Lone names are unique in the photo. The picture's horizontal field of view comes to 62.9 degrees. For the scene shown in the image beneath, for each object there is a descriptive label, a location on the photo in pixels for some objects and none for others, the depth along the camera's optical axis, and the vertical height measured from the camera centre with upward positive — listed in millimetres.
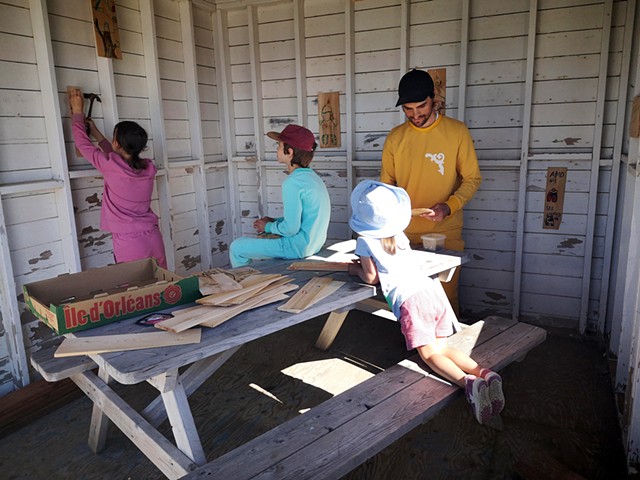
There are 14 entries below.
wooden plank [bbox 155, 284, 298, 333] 2278 -787
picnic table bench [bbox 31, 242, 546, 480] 1974 -1182
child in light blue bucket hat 2680 -755
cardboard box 2232 -711
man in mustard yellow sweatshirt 3900 -251
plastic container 3654 -743
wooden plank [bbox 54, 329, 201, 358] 2072 -811
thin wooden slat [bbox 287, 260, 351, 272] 3201 -792
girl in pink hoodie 3688 -285
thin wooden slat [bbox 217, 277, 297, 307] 2500 -777
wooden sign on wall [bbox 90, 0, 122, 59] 4008 +870
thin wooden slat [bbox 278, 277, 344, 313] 2518 -799
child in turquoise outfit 3395 -460
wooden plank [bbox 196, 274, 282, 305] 2520 -761
